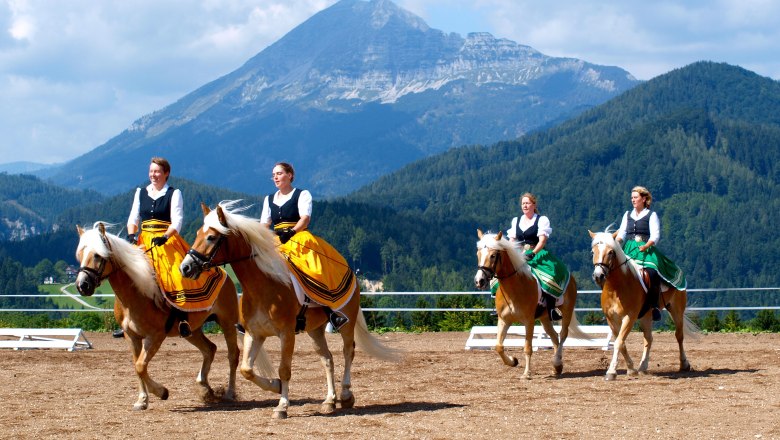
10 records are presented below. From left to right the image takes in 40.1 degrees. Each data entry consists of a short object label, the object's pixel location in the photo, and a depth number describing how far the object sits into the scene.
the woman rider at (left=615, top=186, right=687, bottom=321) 15.98
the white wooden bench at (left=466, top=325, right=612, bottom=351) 21.03
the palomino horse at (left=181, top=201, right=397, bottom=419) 11.55
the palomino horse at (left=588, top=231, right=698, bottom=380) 15.09
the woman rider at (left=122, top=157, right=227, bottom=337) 12.59
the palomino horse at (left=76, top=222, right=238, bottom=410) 12.12
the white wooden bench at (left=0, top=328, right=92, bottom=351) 22.92
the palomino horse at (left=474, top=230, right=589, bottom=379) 15.11
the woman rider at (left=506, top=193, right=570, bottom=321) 16.19
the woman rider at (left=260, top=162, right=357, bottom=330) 12.20
